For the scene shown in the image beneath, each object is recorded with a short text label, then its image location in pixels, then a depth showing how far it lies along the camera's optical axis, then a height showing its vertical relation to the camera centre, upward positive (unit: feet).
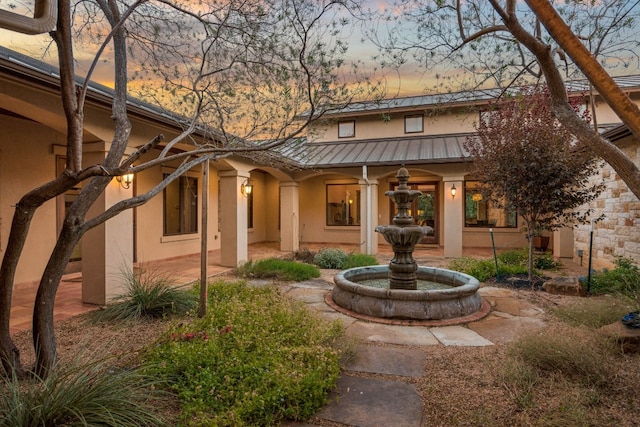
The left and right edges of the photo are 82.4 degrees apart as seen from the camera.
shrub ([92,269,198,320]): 16.93 -4.37
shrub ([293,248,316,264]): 36.20 -4.50
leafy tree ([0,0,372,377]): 10.05 +6.05
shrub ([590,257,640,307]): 21.21 -4.25
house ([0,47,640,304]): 19.65 +2.39
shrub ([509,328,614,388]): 10.36 -4.50
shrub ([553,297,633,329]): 15.34 -4.58
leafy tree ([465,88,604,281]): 24.84 +3.23
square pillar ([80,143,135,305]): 19.76 -2.23
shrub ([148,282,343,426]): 8.87 -4.42
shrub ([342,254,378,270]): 32.35 -4.49
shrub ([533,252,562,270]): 32.31 -4.73
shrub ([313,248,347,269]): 33.86 -4.49
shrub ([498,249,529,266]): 33.76 -4.49
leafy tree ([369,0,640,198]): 10.27 +7.54
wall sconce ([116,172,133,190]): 20.47 +1.74
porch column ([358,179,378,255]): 42.18 -0.46
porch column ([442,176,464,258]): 39.37 -0.66
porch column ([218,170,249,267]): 33.12 -0.61
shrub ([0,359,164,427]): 7.24 -3.98
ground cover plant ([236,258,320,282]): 27.63 -4.59
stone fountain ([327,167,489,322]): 17.58 -4.17
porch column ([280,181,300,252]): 45.44 -0.59
